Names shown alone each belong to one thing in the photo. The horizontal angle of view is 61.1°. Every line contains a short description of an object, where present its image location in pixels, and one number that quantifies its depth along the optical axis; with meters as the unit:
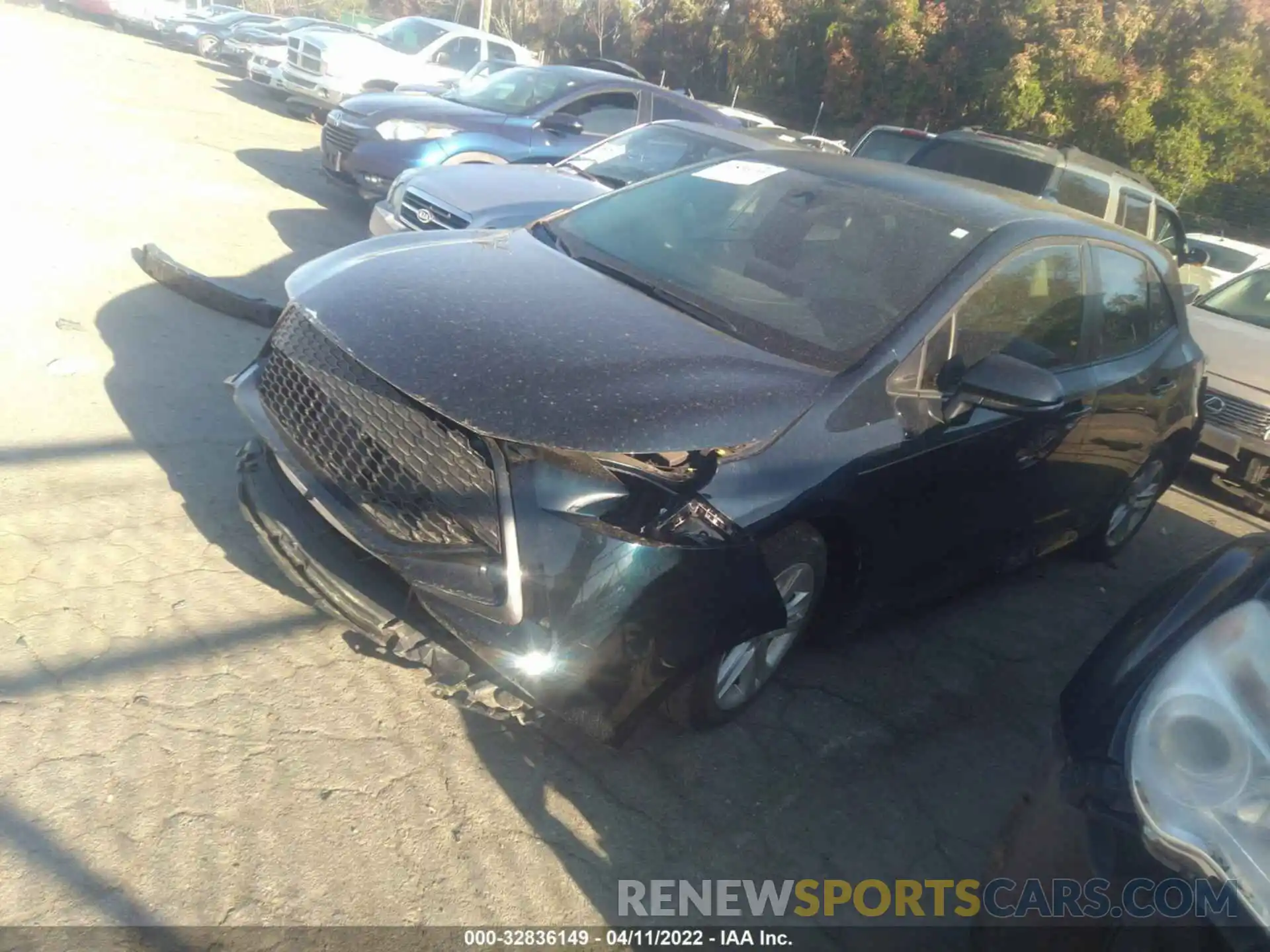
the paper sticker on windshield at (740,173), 4.61
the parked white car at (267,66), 15.66
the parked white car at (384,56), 15.00
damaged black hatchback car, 2.94
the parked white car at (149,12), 25.03
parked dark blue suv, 9.16
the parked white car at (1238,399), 7.13
